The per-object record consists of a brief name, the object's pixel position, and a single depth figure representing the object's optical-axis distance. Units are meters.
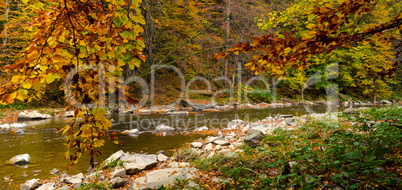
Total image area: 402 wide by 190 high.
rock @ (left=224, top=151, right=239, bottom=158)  3.32
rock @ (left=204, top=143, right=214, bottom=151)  4.61
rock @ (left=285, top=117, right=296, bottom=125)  6.72
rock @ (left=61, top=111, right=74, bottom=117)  9.80
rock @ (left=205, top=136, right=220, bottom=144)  5.17
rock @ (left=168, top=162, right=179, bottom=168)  3.55
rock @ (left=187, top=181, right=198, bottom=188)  2.35
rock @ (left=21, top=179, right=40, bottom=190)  3.05
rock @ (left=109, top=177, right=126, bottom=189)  2.90
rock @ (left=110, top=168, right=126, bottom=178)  3.26
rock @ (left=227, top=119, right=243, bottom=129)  7.43
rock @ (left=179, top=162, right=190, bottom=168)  3.46
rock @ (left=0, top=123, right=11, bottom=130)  7.21
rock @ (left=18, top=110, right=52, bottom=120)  9.23
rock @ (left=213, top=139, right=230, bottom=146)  4.82
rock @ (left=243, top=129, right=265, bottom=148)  4.03
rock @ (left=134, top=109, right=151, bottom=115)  11.35
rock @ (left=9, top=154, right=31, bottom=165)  4.08
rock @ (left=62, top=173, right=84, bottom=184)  3.16
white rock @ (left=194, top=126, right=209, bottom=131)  7.15
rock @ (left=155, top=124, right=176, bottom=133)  7.07
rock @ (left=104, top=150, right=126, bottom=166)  3.87
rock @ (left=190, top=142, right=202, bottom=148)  4.80
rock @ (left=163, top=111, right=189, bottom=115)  11.19
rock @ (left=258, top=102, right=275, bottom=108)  15.64
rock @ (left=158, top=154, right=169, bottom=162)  4.01
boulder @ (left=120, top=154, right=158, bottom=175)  3.41
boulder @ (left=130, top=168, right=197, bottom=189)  2.64
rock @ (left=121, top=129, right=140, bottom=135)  6.70
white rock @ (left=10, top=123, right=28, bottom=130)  7.37
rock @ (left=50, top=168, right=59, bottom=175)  3.69
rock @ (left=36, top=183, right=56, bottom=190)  2.98
